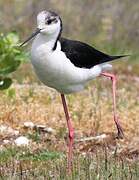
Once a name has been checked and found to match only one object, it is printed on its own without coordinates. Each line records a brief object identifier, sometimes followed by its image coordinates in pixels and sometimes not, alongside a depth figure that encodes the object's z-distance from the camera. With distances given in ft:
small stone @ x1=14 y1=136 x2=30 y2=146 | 54.54
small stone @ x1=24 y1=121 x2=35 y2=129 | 59.06
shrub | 48.16
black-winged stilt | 47.19
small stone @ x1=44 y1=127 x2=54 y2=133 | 58.96
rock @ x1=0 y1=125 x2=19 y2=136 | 57.16
